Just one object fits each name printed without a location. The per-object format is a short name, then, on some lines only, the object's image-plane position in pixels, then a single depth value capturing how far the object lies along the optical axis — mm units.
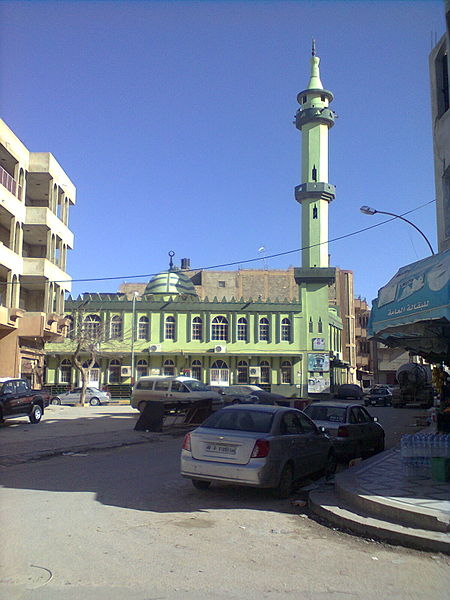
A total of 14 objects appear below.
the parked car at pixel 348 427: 12477
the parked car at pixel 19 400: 20734
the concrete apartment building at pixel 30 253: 32500
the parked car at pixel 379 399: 46156
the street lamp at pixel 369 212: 20788
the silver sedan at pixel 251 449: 8555
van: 26078
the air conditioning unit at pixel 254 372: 54281
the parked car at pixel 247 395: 31375
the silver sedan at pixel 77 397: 41750
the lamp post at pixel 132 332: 49862
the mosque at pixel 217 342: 53875
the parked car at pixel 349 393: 49581
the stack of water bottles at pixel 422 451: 9641
